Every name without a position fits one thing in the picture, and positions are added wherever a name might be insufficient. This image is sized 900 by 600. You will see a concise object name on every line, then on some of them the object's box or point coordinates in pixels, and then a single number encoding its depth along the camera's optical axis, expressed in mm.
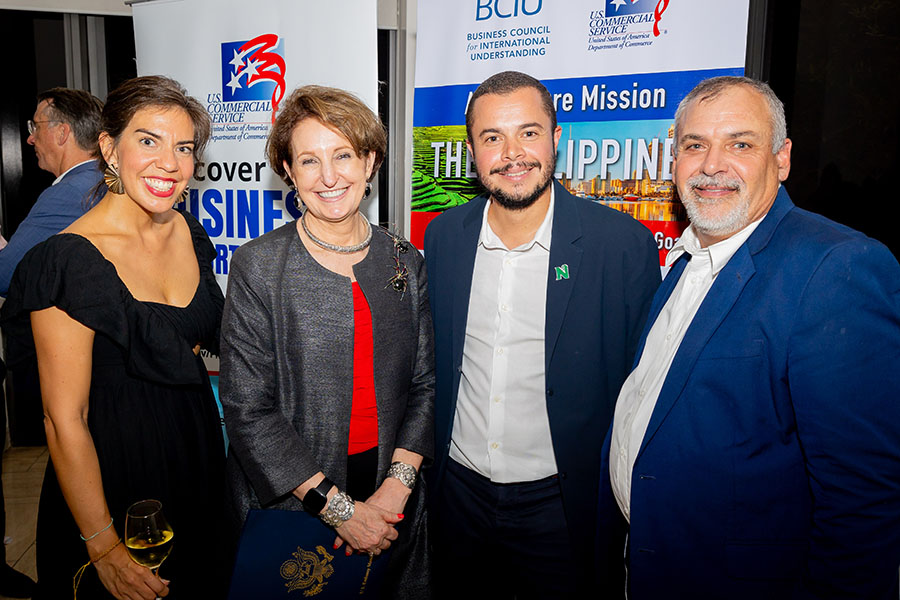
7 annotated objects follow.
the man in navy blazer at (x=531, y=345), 1850
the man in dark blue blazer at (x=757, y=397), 1205
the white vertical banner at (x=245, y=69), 2967
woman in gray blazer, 1647
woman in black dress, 1589
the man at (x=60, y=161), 2900
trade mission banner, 2383
